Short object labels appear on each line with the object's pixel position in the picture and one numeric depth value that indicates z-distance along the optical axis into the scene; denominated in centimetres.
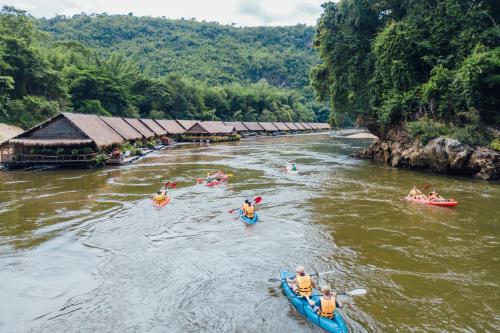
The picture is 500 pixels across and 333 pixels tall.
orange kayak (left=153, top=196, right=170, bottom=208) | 1914
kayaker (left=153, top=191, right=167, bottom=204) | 1920
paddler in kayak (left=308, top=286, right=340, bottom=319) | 853
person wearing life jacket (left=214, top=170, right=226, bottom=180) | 2622
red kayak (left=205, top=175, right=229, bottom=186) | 2505
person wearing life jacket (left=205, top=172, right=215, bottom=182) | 2568
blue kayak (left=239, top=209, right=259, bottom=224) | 1642
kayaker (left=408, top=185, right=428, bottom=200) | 1991
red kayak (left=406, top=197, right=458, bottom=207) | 1886
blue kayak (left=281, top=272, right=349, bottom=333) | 828
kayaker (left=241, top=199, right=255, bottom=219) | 1658
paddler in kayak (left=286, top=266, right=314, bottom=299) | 953
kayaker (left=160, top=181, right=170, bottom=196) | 2053
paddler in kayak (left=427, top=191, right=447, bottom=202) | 1928
